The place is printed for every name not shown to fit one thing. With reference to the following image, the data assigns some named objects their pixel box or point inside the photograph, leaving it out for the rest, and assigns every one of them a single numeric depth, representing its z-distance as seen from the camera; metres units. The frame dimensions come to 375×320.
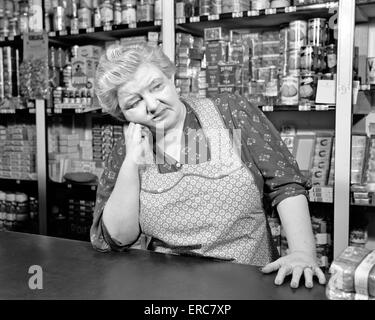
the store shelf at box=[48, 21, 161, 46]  3.27
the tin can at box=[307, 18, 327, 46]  2.82
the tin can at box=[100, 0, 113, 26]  3.36
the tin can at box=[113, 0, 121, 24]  3.36
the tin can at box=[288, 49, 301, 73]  2.87
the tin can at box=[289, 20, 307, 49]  2.88
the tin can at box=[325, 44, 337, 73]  2.75
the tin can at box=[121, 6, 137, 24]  3.30
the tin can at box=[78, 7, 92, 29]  3.48
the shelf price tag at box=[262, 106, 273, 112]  2.87
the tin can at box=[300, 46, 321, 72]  2.79
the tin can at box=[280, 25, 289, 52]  2.95
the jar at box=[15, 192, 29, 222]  3.85
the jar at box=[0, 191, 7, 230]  3.95
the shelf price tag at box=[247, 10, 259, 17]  2.86
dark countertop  1.17
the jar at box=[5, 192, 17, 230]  3.88
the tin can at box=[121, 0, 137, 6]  3.30
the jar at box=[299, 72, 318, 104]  2.80
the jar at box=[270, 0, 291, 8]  2.88
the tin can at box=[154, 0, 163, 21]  3.20
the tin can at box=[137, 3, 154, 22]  3.25
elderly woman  1.68
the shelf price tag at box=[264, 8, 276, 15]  2.82
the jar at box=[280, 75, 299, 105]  2.84
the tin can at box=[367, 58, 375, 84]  2.72
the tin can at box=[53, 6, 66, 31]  3.56
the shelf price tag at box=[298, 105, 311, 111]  2.77
